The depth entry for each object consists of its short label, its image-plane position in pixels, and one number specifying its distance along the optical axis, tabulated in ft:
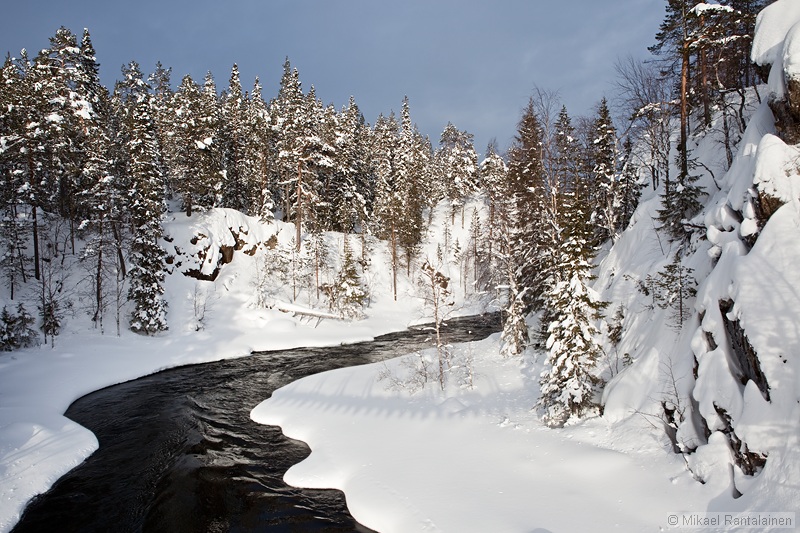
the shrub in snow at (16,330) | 74.23
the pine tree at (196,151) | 125.49
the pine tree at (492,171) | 189.14
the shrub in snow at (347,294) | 129.59
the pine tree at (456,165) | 225.76
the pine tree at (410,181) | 170.30
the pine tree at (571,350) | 38.45
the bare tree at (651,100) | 64.69
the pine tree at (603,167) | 79.82
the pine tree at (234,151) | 153.99
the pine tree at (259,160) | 145.59
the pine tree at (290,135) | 135.13
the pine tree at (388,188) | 161.27
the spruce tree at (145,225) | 93.45
